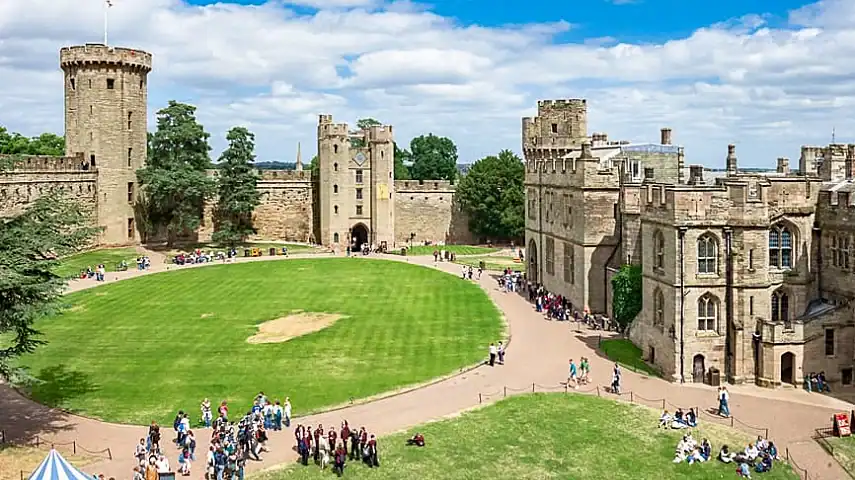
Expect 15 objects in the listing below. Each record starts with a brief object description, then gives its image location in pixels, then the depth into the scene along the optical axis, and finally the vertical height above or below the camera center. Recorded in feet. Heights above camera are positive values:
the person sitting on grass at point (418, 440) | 79.46 -23.14
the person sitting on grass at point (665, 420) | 85.90 -23.08
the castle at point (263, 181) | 223.51 +7.20
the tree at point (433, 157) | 412.77 +24.85
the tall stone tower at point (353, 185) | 257.55 +6.35
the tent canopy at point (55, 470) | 61.05 -20.01
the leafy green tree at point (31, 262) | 77.05 -5.51
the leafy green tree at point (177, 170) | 230.89 +10.31
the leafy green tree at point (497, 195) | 255.50 +2.98
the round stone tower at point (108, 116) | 224.94 +25.34
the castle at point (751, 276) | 101.50 -9.59
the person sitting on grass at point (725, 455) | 77.09 -24.14
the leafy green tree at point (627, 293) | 120.98 -13.50
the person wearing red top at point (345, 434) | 76.48 -21.75
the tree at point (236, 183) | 241.96 +6.80
